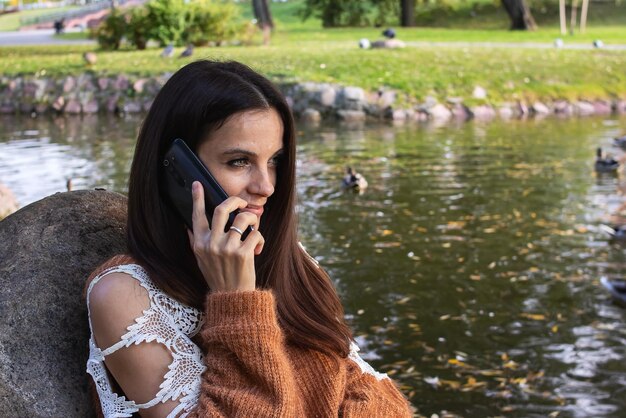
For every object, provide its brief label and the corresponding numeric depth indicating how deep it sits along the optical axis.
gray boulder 2.46
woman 2.34
